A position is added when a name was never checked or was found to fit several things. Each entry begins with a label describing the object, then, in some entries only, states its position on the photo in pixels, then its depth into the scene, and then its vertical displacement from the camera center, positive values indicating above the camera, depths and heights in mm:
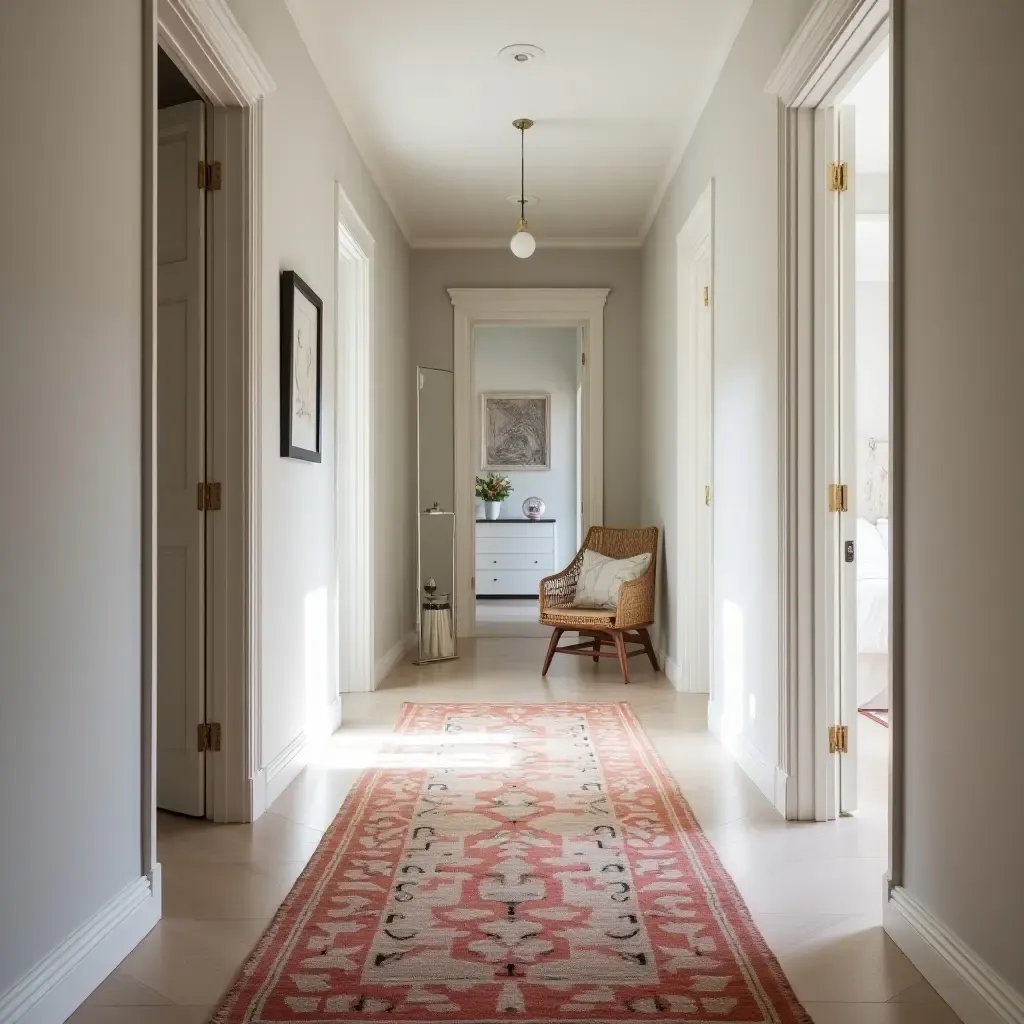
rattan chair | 5453 -708
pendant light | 4766 +1222
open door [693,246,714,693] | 4961 +151
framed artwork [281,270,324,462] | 3395 +428
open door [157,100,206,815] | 3012 +127
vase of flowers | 9578 -73
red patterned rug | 1898 -995
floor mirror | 6160 -79
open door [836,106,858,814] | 3016 +132
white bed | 4535 -605
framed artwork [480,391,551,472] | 9992 +496
